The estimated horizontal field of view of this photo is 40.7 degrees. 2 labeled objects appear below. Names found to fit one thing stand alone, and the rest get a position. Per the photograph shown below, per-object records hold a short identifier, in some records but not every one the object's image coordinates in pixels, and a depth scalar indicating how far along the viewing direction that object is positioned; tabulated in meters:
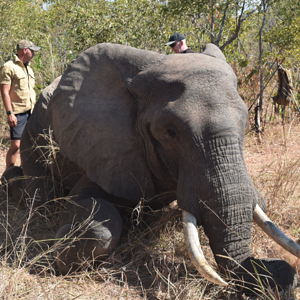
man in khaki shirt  5.54
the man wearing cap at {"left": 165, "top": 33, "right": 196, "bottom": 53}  5.62
